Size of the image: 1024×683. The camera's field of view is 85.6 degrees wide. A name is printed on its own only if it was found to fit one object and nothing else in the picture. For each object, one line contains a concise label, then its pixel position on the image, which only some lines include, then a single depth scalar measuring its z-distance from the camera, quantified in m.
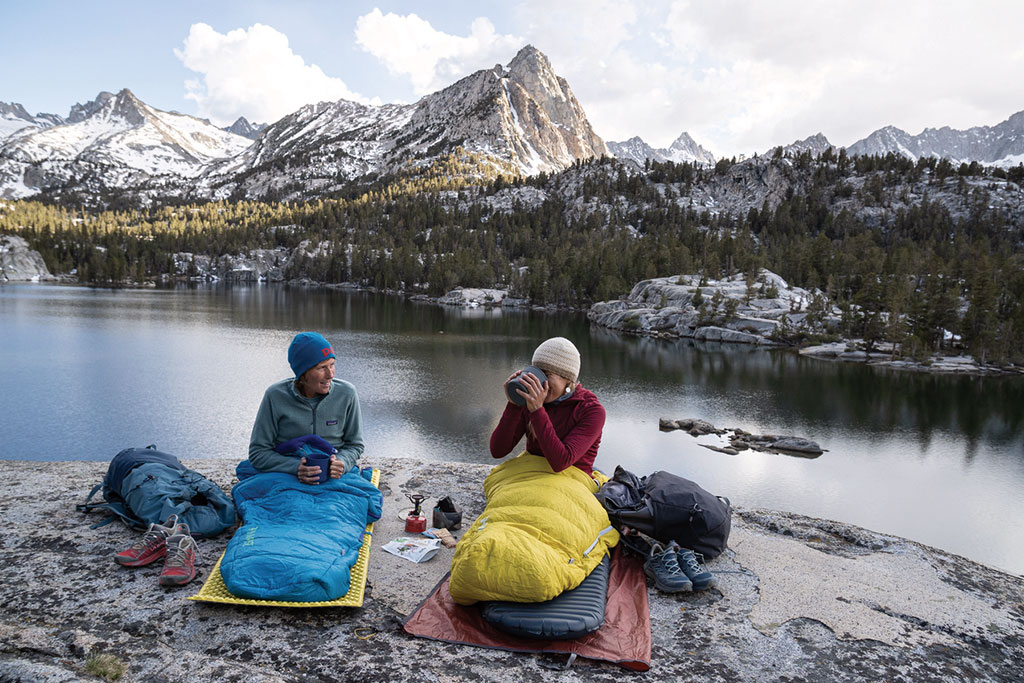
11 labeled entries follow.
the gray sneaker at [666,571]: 4.60
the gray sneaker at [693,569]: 4.67
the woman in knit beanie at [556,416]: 4.71
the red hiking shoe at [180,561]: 4.15
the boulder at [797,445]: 22.09
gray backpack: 5.23
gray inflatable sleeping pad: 3.71
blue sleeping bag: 3.92
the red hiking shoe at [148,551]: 4.44
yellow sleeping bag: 3.83
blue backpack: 5.09
